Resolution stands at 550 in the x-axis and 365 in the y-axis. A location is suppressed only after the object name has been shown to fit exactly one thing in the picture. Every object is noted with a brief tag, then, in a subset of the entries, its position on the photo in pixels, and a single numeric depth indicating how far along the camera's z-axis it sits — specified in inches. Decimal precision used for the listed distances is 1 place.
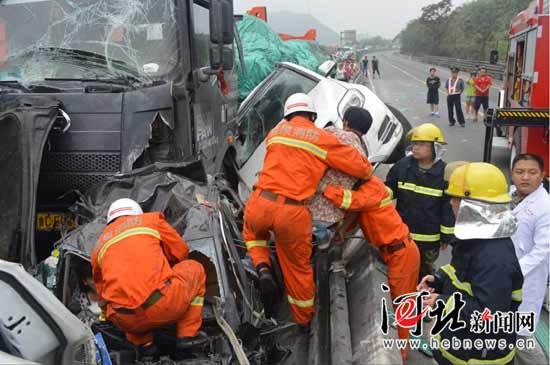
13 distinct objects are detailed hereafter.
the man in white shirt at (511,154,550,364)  132.6
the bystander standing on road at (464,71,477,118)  602.5
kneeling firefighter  106.3
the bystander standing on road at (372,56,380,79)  1378.0
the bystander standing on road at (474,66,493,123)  566.3
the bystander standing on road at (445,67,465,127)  574.6
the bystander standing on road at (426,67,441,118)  646.5
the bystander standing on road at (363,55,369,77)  1385.3
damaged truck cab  134.6
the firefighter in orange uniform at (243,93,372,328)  134.5
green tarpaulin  395.3
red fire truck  241.1
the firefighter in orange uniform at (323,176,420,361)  137.7
